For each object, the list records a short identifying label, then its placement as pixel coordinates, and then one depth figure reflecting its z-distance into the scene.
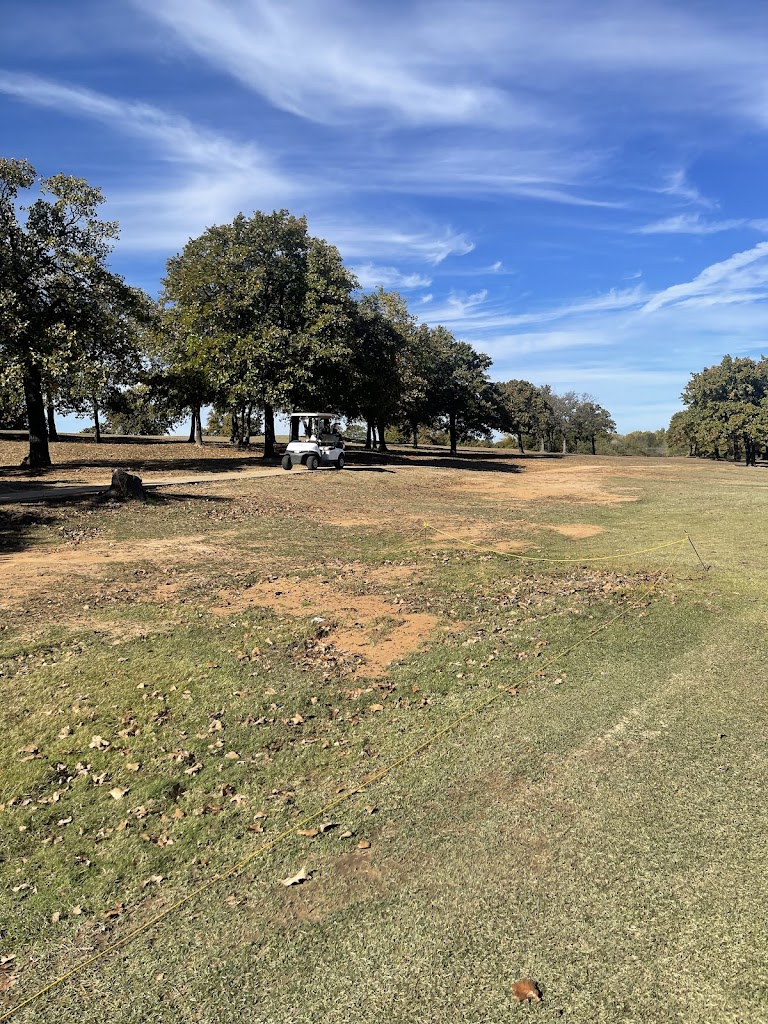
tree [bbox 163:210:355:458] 34.78
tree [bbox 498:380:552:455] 86.69
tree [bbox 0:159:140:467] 23.77
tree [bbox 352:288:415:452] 40.25
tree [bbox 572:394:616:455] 98.25
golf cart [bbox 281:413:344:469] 33.78
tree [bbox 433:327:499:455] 63.97
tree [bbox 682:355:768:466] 61.44
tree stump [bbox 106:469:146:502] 19.58
